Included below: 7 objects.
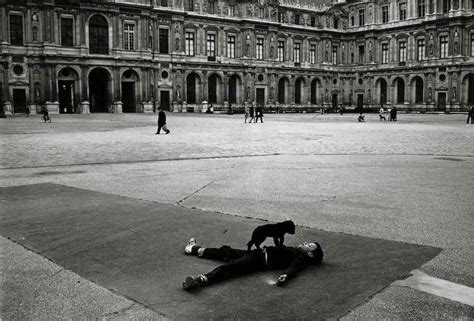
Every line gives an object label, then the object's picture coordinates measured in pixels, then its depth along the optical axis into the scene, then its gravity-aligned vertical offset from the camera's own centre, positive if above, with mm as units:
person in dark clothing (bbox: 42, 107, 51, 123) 33812 +20
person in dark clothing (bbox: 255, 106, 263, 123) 37622 +134
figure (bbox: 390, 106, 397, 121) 40031 -179
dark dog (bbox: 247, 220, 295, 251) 4812 -1125
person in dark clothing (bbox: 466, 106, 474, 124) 34681 -14
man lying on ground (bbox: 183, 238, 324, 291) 4555 -1399
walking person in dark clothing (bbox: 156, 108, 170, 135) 23219 -256
